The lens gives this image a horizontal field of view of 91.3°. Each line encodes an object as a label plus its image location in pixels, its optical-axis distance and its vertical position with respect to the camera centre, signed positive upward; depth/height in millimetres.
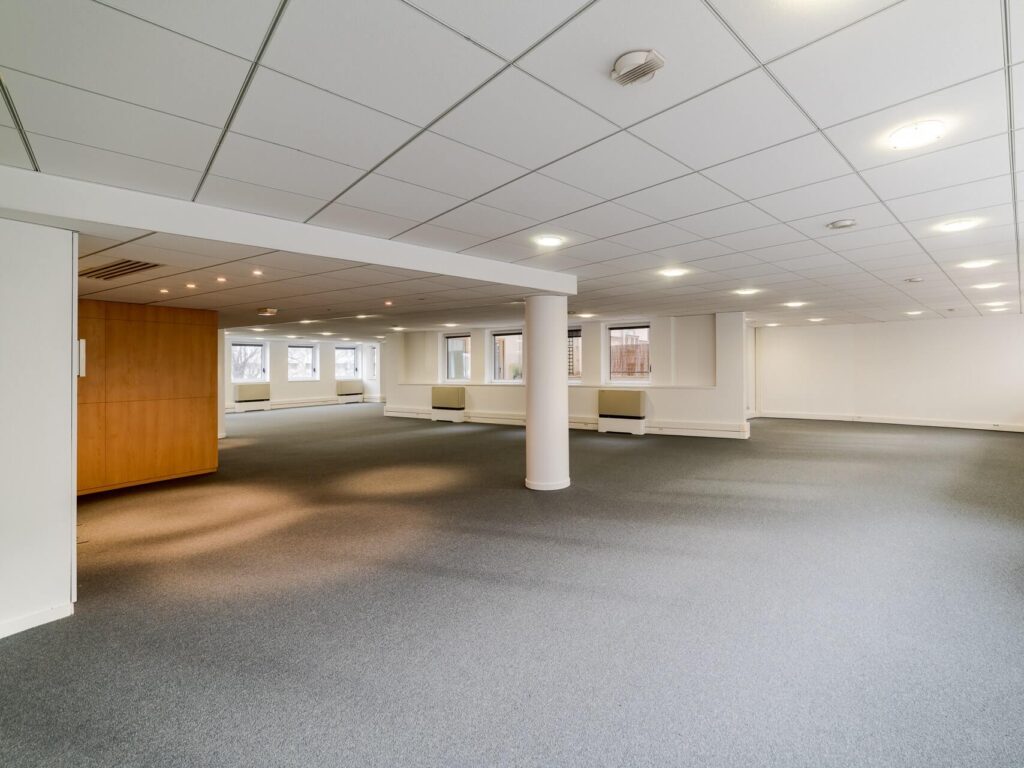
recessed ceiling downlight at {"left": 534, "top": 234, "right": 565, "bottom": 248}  4210 +1231
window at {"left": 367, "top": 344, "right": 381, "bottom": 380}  20125 +984
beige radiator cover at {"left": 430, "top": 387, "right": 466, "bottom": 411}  14016 -384
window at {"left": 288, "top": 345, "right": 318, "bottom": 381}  17562 +816
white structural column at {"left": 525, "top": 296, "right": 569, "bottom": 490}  6039 -80
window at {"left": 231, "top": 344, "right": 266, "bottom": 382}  16188 +780
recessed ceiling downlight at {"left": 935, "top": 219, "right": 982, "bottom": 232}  3919 +1225
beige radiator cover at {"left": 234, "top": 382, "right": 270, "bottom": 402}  15734 -179
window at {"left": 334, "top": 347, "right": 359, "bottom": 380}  19250 +879
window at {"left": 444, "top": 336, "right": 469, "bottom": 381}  14836 +822
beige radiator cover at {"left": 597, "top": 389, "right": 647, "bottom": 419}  11273 -485
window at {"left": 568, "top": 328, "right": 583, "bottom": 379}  12656 +759
